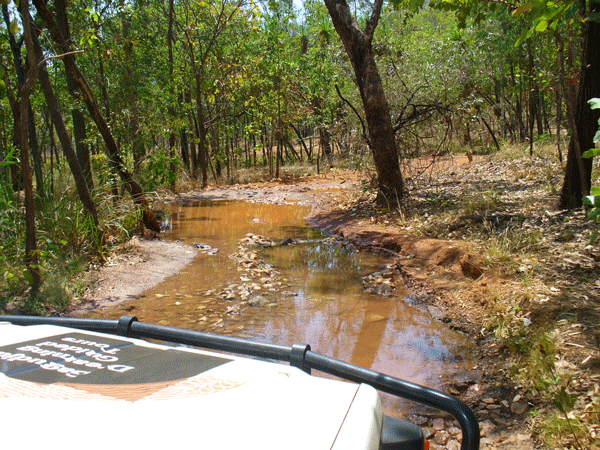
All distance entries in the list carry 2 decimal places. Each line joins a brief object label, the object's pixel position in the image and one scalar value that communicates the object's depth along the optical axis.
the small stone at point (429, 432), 3.22
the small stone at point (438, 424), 3.33
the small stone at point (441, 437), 3.17
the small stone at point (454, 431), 3.24
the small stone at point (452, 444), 3.09
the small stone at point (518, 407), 3.41
